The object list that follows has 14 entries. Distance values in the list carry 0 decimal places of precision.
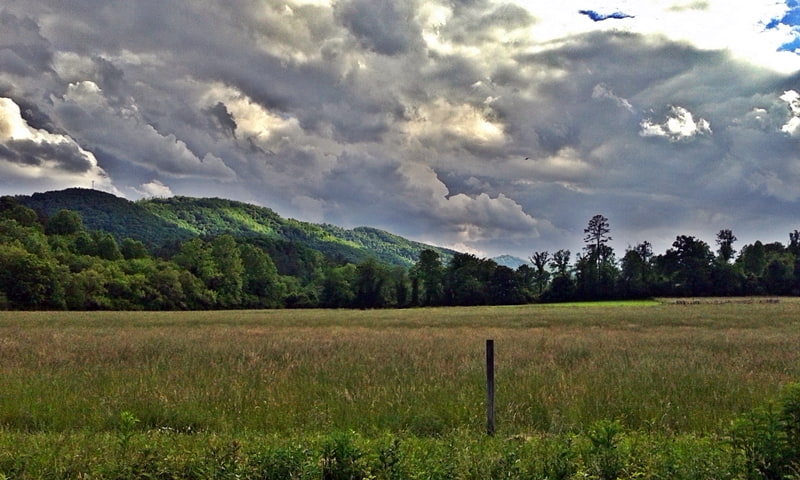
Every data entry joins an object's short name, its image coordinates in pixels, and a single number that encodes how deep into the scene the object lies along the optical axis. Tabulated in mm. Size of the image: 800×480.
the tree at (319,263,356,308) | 116438
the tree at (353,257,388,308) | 115750
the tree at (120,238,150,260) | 120438
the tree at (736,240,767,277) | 115250
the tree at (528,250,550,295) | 123312
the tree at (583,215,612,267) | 129625
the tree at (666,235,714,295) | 109312
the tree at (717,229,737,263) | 126188
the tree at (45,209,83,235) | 124438
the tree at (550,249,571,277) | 123312
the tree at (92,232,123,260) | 113750
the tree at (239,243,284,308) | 115500
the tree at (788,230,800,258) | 123750
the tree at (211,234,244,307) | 109125
